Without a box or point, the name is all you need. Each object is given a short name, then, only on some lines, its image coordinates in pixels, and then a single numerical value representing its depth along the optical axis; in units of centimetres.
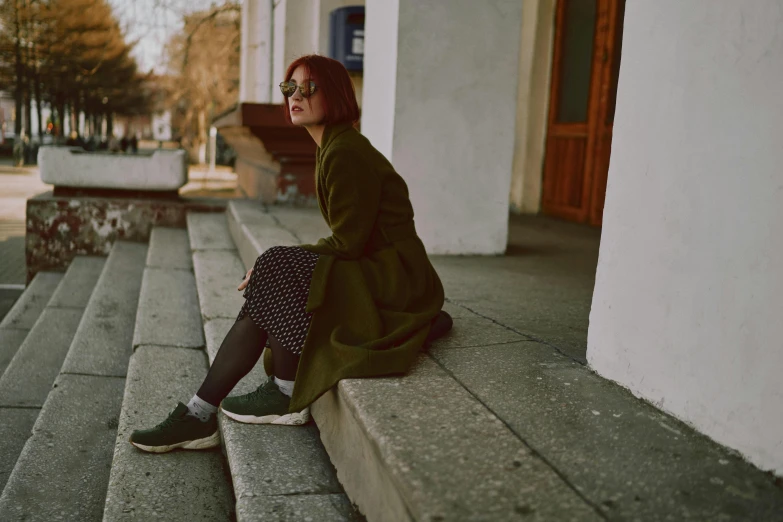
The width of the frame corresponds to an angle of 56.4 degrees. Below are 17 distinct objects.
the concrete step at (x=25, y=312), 489
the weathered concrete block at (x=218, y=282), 384
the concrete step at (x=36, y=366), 322
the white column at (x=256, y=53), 999
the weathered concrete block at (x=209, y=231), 562
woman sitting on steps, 225
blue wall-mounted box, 682
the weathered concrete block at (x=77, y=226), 670
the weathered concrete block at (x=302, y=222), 500
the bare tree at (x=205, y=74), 1600
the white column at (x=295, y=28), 837
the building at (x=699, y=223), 167
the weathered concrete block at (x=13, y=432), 294
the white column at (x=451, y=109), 429
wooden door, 652
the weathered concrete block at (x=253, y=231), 451
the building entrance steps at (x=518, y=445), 153
